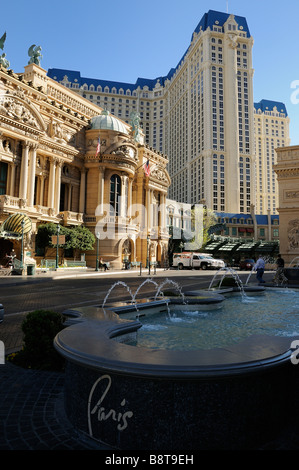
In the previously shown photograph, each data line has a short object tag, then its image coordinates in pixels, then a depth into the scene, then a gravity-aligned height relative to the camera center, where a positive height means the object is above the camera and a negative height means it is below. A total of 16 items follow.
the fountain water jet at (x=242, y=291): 12.51 -1.59
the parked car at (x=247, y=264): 45.38 -1.53
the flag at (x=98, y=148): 38.23 +13.75
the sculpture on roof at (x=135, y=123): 50.09 +22.53
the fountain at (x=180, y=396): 2.53 -1.30
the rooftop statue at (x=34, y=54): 41.22 +27.83
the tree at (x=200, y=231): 68.38 +5.34
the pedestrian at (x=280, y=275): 16.27 -1.12
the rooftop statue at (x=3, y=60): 32.44 +21.51
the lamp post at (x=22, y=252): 26.59 -0.08
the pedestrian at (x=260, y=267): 17.60 -0.76
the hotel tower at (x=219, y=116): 112.69 +55.15
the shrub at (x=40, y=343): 4.84 -1.56
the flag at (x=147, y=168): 44.47 +12.91
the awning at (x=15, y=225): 28.19 +2.48
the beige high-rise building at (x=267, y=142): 154.88 +62.46
